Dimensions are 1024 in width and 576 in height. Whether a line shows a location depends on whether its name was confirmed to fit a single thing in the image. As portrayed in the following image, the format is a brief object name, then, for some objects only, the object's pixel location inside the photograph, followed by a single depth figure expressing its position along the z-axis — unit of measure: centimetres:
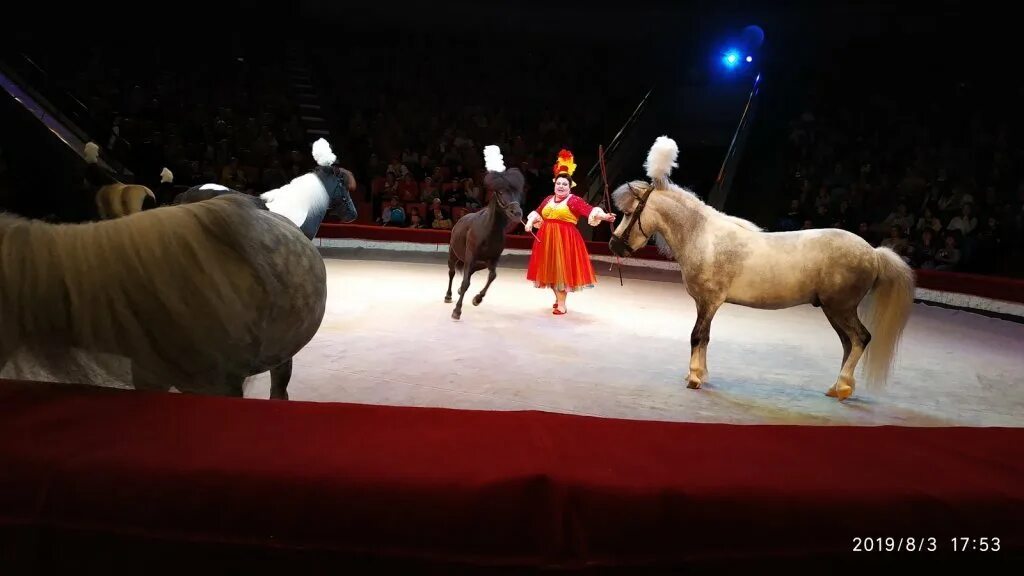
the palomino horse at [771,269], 368
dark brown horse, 574
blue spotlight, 1425
